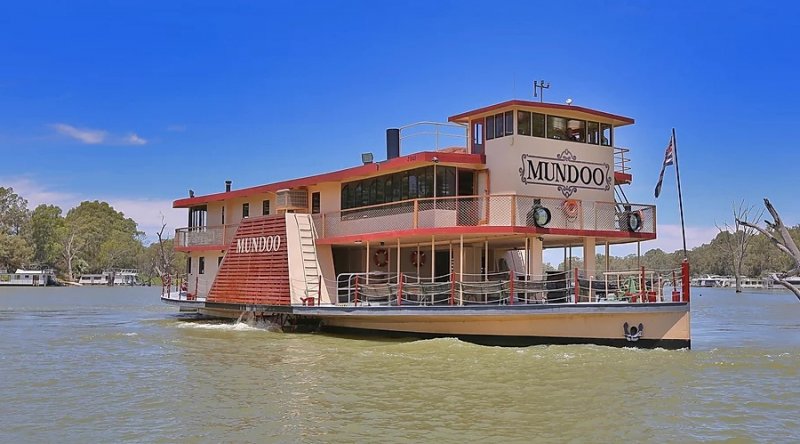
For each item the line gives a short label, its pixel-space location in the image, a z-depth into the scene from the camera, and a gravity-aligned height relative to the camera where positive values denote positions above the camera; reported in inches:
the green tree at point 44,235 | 4291.3 +257.1
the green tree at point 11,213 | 4335.6 +379.7
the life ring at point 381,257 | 1005.8 +31.8
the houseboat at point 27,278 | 4042.1 +23.0
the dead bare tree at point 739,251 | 3716.5 +150.2
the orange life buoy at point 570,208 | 805.9 +75.0
